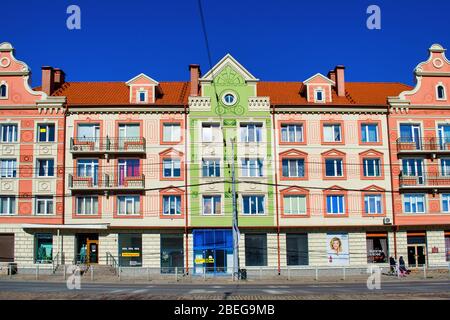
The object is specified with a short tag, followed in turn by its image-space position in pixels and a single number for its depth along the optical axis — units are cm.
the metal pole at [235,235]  3977
